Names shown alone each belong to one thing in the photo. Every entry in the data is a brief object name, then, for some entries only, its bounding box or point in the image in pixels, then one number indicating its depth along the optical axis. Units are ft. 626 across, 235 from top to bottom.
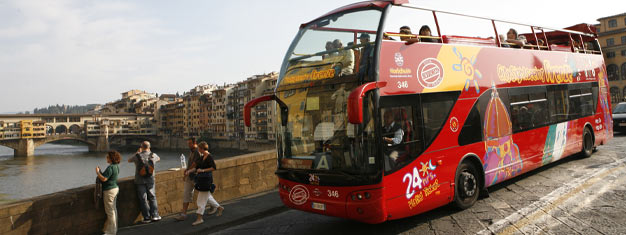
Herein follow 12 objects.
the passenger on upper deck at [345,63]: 16.94
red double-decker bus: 16.26
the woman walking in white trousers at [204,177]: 22.71
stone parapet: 18.67
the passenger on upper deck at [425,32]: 21.01
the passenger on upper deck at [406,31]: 19.40
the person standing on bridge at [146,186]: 22.54
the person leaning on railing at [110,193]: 20.51
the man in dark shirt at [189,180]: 23.36
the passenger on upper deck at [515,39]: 26.50
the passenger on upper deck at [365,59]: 16.48
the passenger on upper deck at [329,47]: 18.17
